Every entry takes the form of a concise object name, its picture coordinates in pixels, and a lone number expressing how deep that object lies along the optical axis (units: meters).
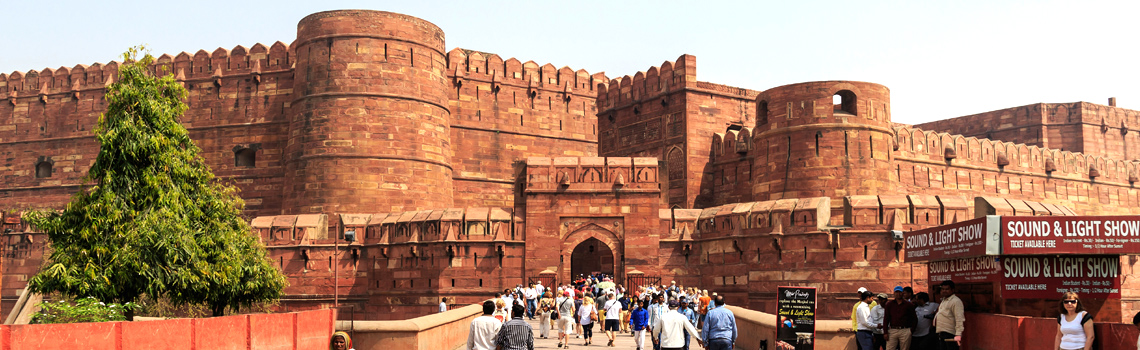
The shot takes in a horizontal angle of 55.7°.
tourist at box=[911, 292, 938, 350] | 11.13
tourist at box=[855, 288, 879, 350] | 11.37
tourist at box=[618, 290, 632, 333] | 19.28
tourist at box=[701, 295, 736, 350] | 10.23
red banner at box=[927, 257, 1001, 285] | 11.16
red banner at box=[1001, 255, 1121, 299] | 10.62
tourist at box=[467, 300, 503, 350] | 8.79
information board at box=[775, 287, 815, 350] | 11.45
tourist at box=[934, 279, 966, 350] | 10.55
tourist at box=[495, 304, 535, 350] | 8.63
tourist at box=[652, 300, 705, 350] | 10.40
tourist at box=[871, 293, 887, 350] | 11.34
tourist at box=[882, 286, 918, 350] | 10.98
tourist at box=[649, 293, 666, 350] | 12.38
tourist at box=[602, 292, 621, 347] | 15.80
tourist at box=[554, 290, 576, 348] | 15.68
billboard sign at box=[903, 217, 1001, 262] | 10.69
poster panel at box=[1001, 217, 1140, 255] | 10.36
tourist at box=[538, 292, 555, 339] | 17.50
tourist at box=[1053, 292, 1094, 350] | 8.52
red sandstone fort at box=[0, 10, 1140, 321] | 24.62
